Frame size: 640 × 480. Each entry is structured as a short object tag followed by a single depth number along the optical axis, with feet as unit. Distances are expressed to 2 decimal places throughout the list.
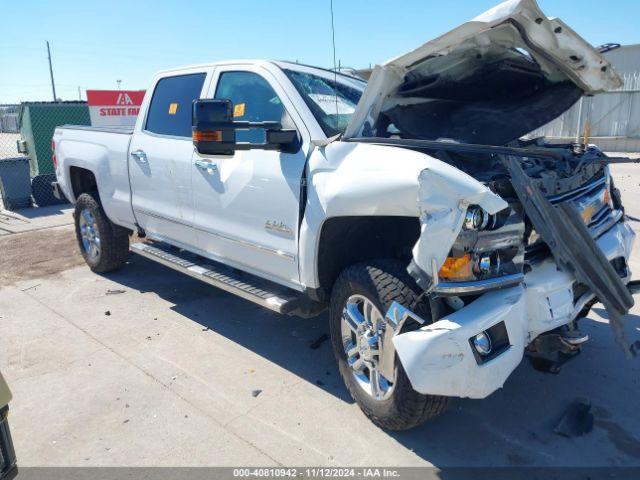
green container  36.60
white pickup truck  8.47
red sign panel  37.73
